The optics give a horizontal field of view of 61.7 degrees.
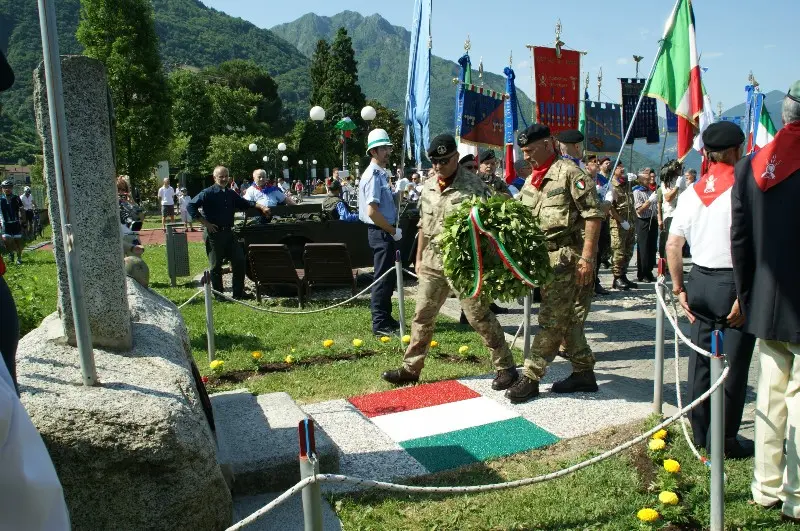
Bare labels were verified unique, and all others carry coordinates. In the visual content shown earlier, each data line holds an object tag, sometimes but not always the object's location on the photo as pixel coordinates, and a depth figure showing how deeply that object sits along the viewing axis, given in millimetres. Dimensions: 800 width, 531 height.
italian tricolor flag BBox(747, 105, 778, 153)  12047
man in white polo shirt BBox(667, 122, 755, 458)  4164
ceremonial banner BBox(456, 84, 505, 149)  11797
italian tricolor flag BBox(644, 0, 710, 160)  7684
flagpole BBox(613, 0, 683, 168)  7660
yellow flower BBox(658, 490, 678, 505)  3641
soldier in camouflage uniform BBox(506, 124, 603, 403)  5250
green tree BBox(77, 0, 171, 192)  39781
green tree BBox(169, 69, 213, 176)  67638
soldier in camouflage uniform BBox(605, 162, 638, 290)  11406
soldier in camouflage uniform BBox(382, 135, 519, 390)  5688
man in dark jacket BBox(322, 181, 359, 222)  12417
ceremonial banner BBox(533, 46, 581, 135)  10961
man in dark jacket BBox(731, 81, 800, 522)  3416
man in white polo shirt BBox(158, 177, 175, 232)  27391
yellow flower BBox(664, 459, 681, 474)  4004
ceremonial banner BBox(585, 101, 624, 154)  19688
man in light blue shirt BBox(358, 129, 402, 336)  7703
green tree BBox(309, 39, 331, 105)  86312
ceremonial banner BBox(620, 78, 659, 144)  14688
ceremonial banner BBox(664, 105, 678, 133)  12836
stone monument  3029
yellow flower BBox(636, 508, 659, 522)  3498
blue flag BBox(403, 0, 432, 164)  8844
